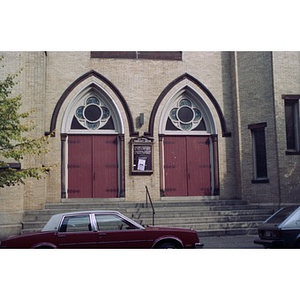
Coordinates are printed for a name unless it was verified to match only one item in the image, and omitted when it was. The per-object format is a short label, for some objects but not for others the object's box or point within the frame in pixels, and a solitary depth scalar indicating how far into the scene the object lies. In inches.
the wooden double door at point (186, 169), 628.7
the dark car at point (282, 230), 420.8
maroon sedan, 397.1
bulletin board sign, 629.3
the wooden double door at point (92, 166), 577.3
